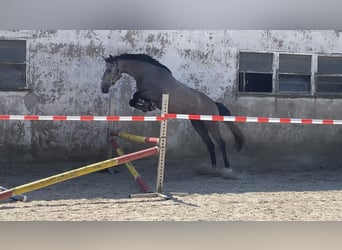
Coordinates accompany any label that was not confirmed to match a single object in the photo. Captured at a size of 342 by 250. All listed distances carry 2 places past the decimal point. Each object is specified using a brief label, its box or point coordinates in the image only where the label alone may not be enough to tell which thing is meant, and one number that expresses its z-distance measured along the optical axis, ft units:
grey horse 27.89
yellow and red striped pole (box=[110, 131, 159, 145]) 21.10
